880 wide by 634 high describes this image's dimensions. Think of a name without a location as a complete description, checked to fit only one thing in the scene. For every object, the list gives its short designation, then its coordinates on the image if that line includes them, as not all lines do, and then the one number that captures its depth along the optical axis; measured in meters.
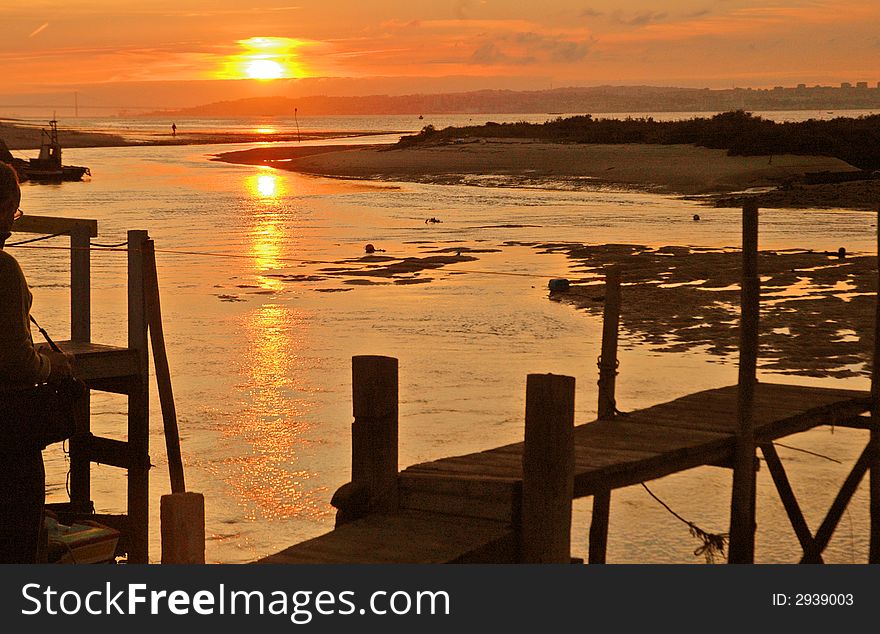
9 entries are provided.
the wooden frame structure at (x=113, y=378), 9.07
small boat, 59.93
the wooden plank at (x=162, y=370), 9.11
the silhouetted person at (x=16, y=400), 5.27
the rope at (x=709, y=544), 9.27
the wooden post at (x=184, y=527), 5.84
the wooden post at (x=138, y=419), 9.14
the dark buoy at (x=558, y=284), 21.42
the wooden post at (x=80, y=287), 9.63
